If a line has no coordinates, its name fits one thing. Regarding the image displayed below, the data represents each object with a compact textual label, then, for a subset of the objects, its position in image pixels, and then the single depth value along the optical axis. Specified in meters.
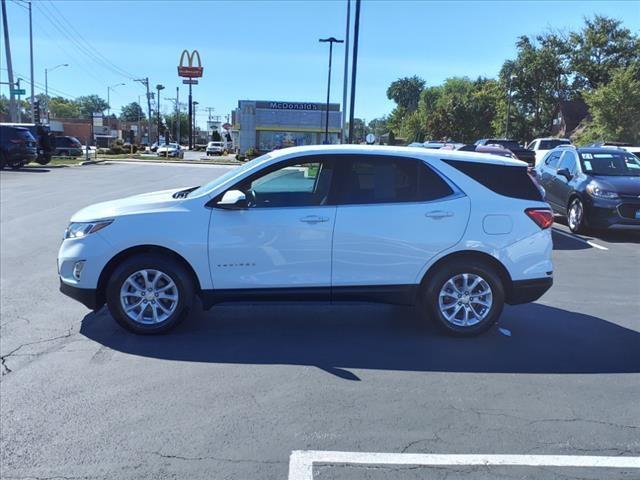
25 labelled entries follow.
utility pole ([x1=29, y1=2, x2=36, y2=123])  44.56
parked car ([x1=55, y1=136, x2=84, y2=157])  43.69
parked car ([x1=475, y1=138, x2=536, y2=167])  24.69
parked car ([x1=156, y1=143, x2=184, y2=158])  56.42
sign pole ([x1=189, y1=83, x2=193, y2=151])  66.71
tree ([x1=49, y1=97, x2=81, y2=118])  155.95
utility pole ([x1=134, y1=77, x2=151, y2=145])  82.34
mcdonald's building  66.38
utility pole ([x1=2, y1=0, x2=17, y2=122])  38.00
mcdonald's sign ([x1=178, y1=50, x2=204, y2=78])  67.12
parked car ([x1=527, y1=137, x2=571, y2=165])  29.09
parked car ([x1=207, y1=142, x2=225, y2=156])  68.81
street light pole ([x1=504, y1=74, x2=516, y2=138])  57.88
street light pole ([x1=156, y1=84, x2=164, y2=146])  94.25
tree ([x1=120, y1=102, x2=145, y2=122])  178.62
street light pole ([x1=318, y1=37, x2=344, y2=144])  31.68
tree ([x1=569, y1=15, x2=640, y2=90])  55.25
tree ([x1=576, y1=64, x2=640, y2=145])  37.84
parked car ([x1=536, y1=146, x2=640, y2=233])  10.62
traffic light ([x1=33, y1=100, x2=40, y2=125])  44.39
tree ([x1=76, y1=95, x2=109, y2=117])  172.26
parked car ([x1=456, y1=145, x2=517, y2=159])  15.39
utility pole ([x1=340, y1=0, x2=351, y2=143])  23.09
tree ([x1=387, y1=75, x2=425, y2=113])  150.00
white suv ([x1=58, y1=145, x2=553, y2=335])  5.05
